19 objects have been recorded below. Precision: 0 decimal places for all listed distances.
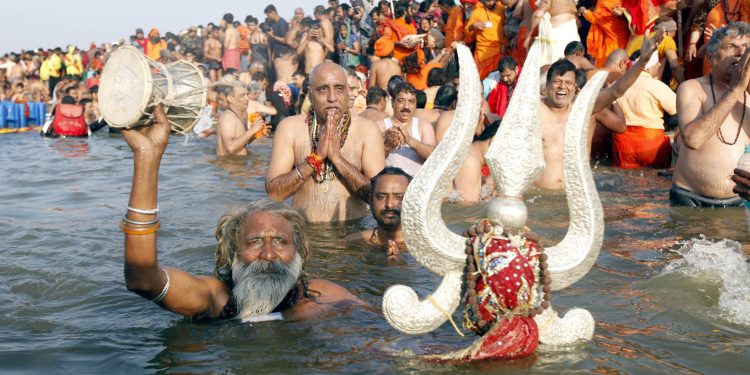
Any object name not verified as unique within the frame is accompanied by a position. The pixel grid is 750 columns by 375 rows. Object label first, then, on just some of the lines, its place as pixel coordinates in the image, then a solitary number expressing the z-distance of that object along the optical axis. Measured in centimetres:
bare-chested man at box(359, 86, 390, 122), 900
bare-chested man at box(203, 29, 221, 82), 1952
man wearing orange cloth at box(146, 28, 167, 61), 2159
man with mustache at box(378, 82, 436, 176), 760
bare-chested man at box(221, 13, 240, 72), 1878
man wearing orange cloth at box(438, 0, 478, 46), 1211
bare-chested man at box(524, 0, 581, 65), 988
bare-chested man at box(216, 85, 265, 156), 1173
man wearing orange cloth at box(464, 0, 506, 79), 1134
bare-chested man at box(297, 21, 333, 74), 1539
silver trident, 287
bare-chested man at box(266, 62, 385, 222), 592
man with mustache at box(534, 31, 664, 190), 772
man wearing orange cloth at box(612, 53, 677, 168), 923
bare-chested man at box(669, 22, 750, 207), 580
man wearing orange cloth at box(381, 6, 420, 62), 1286
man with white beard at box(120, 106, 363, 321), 325
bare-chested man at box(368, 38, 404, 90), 1239
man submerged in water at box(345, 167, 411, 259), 555
